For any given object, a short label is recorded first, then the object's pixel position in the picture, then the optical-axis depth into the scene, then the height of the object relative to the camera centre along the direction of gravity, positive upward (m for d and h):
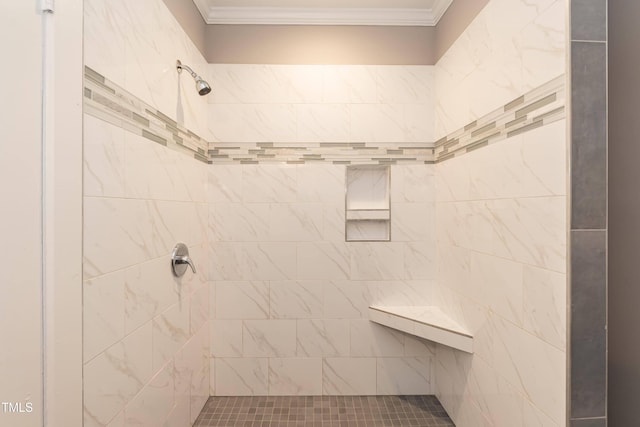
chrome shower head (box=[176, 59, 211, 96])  1.61 +0.69
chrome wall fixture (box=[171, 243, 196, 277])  1.55 -0.24
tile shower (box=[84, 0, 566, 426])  1.08 -0.05
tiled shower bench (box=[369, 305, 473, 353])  1.66 -0.63
